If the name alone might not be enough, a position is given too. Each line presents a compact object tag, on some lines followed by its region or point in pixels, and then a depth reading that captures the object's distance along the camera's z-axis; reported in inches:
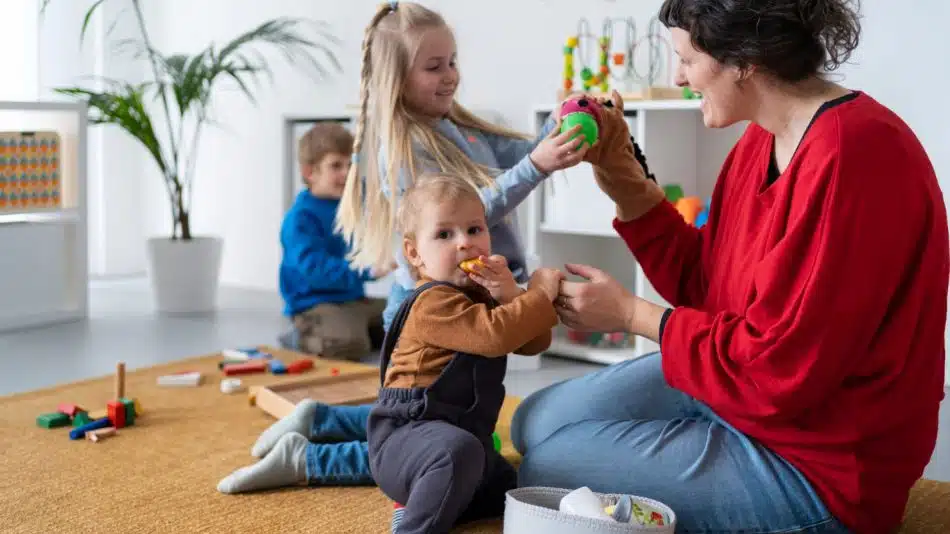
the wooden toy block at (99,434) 92.9
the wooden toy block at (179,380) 115.2
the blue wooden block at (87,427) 93.6
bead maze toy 129.7
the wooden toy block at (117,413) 97.0
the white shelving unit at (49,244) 152.6
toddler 66.3
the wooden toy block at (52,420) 97.3
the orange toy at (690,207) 120.5
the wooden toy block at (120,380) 103.0
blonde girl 85.2
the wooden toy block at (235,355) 127.4
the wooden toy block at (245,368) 119.6
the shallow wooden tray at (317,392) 101.1
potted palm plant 161.6
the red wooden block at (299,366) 122.2
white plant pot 165.8
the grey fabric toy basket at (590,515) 56.9
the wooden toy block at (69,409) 99.2
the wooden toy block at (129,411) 98.1
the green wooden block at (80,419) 96.3
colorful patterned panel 151.6
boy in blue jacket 137.3
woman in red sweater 54.6
